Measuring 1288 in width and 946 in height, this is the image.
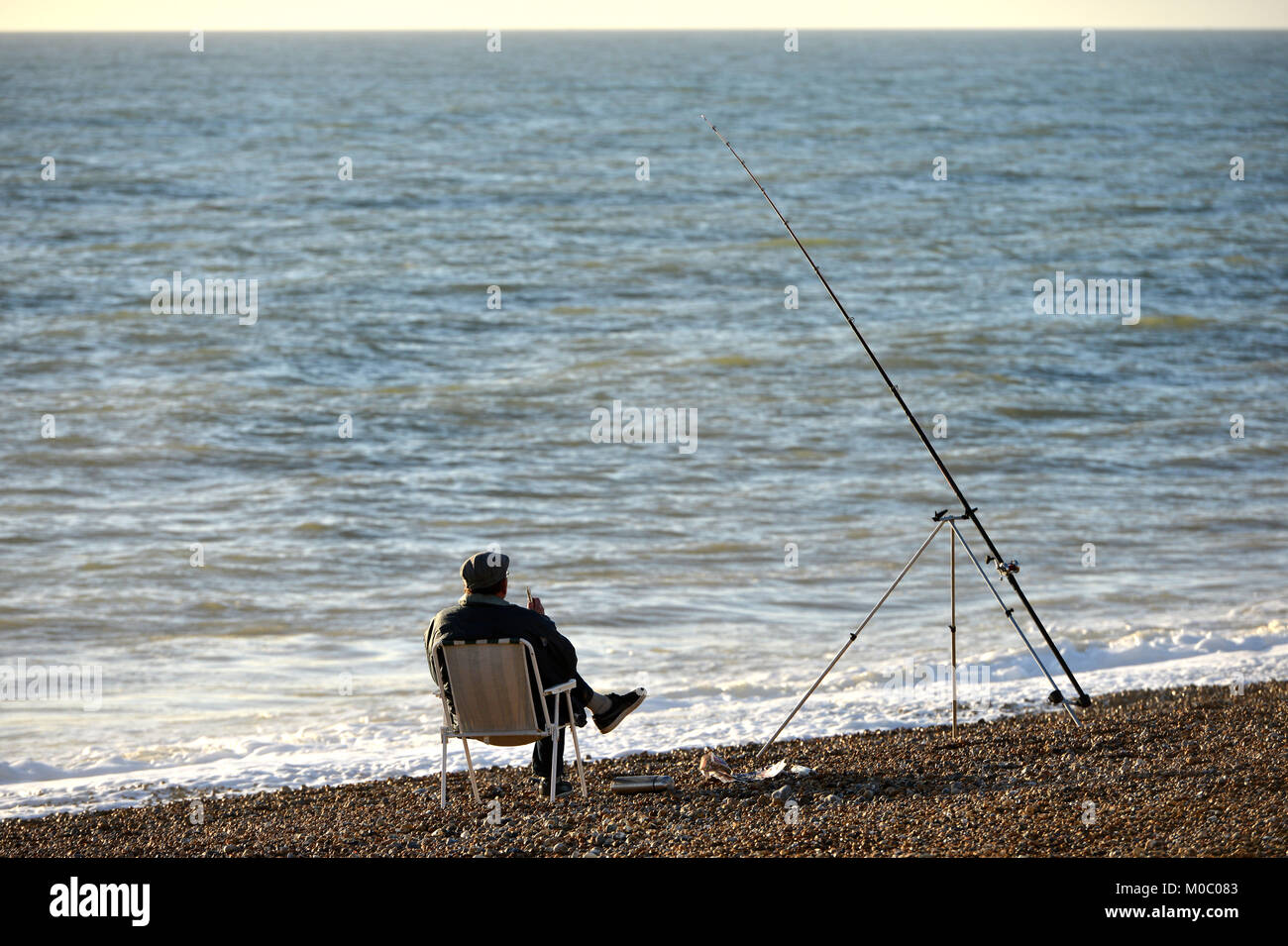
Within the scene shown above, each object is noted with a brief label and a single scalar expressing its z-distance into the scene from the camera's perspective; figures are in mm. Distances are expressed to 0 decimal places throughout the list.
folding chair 9484
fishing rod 10766
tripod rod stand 10416
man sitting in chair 9648
